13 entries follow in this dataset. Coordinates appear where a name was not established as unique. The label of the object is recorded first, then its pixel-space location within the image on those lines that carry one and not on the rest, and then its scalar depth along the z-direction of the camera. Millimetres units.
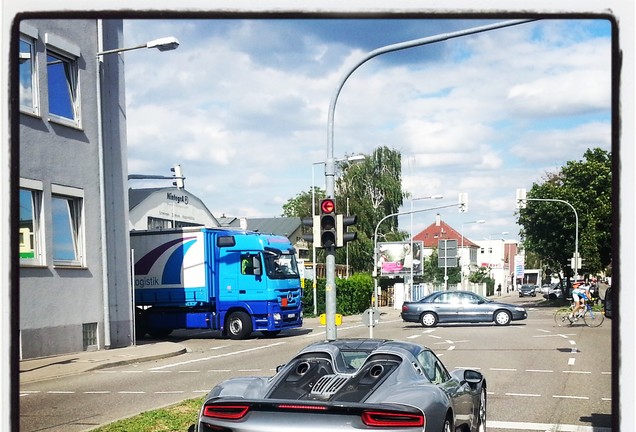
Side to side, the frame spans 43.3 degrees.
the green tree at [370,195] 70500
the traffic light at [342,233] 15945
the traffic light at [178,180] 36750
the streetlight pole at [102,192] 18531
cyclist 28750
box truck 27016
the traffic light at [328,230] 15914
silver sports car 5102
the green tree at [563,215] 50438
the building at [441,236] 135588
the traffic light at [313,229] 16000
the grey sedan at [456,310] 33000
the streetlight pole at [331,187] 15648
